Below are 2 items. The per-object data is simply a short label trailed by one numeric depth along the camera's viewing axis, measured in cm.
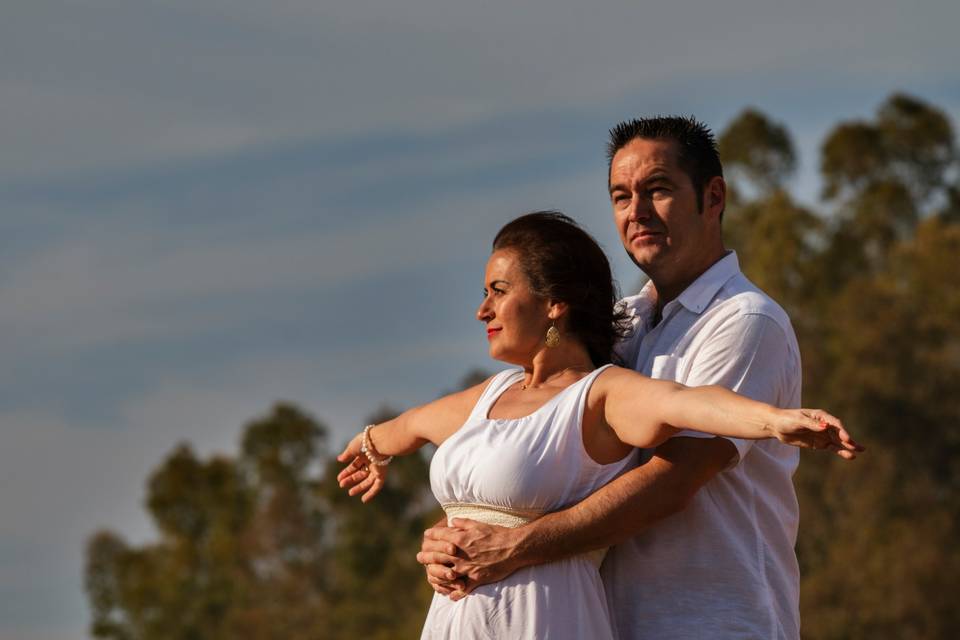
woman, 937
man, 934
